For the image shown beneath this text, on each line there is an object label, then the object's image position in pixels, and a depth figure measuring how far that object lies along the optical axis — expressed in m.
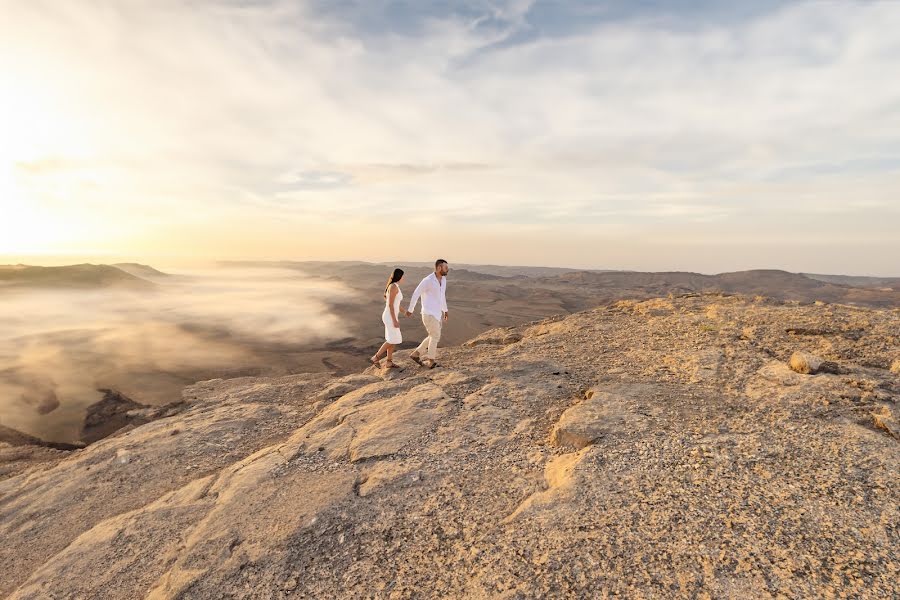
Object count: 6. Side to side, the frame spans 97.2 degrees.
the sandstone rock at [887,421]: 3.99
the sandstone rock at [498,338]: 9.44
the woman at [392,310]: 7.06
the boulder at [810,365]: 5.32
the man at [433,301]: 7.06
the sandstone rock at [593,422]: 4.40
